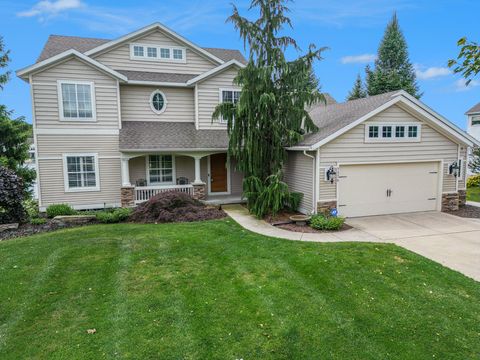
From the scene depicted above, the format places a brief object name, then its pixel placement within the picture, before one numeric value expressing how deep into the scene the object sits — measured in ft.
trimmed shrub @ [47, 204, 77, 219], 38.58
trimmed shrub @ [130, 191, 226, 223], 36.29
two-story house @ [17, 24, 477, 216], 37.35
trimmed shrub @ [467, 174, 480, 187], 68.09
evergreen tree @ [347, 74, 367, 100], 88.79
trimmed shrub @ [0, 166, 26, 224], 33.06
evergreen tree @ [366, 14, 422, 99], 87.81
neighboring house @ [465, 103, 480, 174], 94.17
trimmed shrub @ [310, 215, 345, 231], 31.91
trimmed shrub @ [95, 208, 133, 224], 36.01
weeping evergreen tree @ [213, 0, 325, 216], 35.83
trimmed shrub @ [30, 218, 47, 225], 34.60
